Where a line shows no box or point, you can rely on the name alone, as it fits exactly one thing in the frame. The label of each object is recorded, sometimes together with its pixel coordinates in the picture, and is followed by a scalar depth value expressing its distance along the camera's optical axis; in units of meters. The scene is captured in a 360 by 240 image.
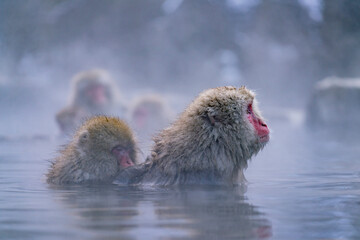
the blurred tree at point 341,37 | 18.39
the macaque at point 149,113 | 21.95
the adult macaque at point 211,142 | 8.66
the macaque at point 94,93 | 22.98
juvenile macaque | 9.33
